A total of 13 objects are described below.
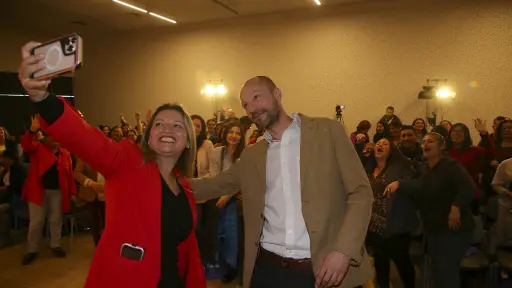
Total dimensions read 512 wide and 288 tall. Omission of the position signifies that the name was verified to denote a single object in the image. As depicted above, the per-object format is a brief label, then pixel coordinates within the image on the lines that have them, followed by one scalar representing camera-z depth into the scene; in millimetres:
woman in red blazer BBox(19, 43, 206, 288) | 1325
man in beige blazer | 1584
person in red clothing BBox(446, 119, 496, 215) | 4480
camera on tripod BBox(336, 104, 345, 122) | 9469
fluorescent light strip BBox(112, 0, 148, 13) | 9204
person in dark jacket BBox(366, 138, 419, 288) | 3332
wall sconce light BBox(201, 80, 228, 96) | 10852
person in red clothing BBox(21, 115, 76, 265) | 4707
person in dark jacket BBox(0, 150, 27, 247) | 5060
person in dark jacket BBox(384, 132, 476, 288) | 3139
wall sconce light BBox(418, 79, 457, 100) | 8508
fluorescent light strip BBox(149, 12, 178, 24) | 10180
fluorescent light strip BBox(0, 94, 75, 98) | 11430
